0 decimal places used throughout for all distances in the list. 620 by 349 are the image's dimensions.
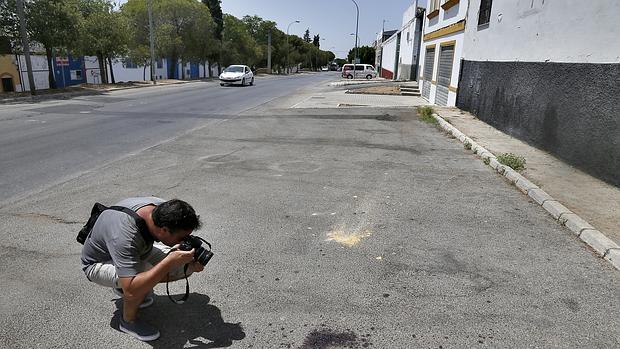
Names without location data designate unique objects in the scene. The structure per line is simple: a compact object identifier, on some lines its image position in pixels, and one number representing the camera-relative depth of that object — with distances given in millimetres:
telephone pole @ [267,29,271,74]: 70812
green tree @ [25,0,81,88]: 22516
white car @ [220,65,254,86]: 34031
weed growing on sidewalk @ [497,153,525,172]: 7441
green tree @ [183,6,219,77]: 44344
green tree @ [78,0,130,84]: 26281
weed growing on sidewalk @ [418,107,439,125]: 13945
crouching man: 2670
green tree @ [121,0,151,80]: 41719
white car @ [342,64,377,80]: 52809
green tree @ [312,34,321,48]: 169625
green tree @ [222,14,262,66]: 58312
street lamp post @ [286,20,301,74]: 84875
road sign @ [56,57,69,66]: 28861
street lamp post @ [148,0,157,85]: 34219
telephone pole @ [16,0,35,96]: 20438
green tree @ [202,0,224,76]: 54934
